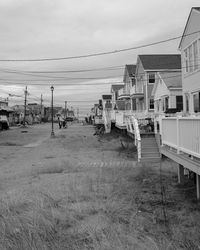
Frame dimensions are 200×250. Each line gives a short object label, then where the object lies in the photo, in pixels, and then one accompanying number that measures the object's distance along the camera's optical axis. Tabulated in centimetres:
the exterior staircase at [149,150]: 1611
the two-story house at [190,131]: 686
